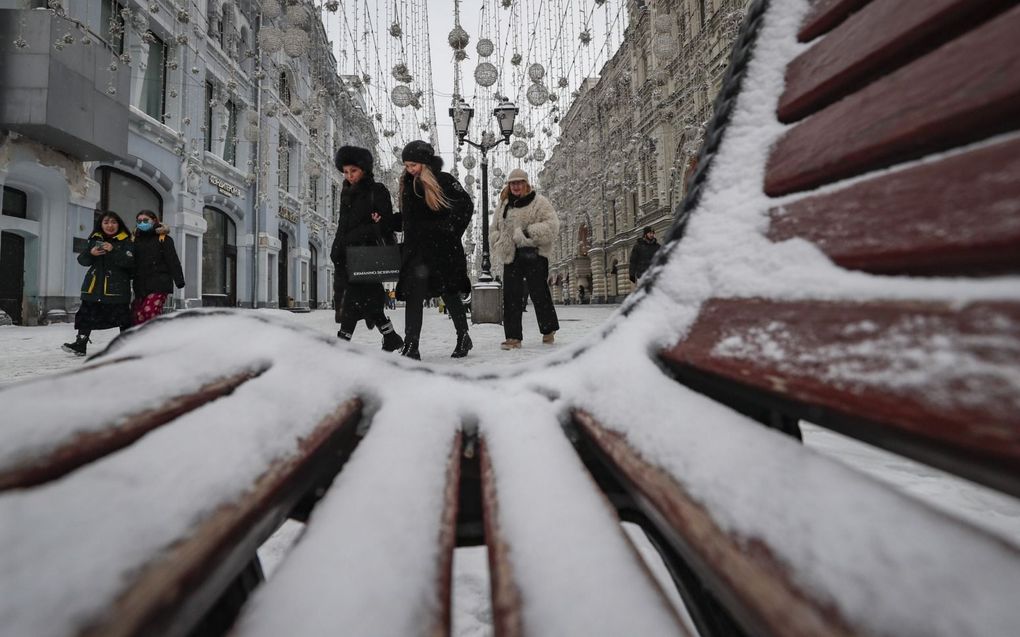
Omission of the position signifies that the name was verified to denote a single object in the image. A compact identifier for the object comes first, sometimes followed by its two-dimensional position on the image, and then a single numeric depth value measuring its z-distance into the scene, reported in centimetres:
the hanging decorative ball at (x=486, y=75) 666
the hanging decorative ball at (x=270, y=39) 578
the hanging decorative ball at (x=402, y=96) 655
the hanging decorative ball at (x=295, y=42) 552
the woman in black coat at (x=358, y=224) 355
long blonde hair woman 324
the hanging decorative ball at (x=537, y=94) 743
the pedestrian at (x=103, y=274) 448
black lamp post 750
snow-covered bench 31
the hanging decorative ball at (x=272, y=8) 533
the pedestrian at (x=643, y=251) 799
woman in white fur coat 423
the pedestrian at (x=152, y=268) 469
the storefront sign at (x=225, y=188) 1310
